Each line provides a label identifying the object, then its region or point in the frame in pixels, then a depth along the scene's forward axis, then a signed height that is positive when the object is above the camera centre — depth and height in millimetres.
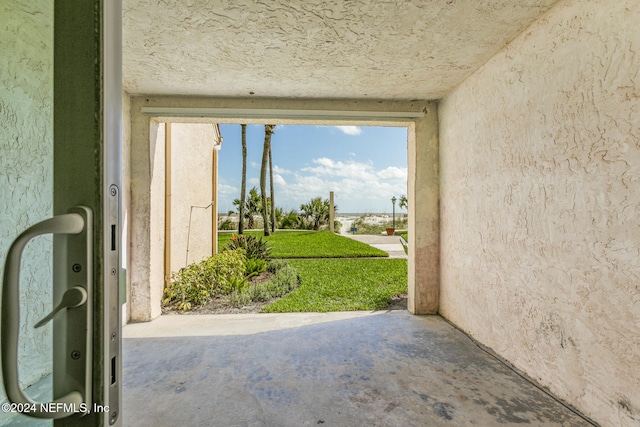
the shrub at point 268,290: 4816 -1326
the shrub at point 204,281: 4492 -1085
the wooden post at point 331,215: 16938 -41
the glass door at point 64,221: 601 -12
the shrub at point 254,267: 6289 -1127
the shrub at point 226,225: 16608 -576
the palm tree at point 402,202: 22469 +908
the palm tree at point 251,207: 17797 +412
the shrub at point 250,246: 7070 -749
